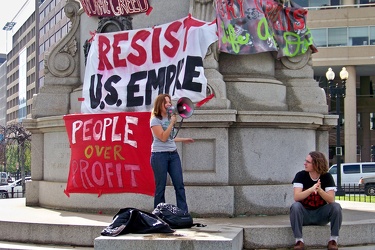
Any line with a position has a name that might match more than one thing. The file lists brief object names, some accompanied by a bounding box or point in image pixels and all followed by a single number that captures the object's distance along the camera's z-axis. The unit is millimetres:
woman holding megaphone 9367
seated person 8812
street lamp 27427
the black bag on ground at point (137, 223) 8023
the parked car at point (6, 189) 34344
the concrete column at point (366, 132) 62000
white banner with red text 11484
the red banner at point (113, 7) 12508
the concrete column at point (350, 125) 51906
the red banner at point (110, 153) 11349
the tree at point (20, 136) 53844
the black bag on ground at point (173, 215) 8547
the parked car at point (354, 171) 36938
